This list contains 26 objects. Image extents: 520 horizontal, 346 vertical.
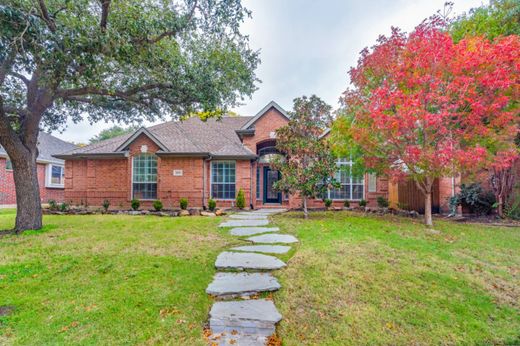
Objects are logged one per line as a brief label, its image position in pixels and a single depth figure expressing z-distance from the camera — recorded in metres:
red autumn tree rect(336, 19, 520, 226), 7.19
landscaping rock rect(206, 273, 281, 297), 3.70
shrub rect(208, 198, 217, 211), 12.78
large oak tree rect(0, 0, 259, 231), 5.20
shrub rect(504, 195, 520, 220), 10.35
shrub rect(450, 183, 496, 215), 11.38
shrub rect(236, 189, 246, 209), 13.39
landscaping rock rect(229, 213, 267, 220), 10.09
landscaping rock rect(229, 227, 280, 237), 7.29
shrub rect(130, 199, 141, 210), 13.02
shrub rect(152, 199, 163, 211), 12.66
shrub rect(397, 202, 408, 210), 13.23
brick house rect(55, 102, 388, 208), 13.70
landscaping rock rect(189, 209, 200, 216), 11.63
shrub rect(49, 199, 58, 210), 12.69
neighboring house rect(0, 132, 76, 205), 16.31
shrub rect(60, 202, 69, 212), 12.43
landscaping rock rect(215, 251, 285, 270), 4.56
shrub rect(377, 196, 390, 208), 13.46
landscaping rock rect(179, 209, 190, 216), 11.58
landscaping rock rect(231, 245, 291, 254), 5.50
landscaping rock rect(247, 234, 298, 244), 6.33
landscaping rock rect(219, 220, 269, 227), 8.54
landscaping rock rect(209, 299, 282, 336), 3.00
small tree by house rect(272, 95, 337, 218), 9.41
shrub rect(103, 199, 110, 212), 12.97
